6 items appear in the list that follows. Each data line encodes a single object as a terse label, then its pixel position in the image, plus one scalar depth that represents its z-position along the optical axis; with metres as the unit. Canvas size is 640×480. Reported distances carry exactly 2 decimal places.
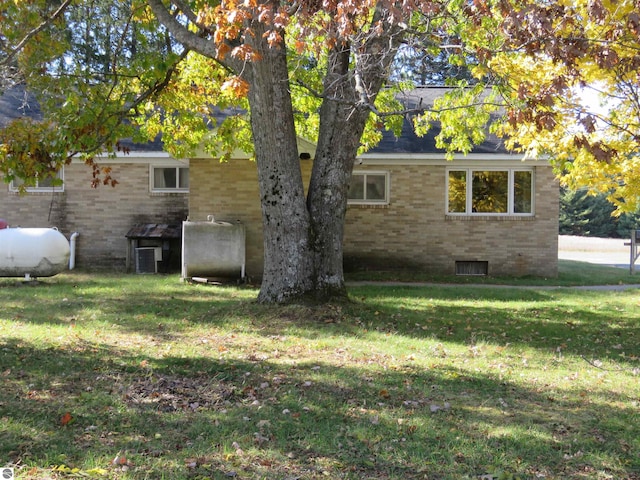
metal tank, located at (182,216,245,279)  13.62
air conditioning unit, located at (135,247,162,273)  16.11
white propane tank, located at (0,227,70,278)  12.62
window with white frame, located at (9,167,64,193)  17.14
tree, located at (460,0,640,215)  6.57
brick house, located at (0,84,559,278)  16.53
